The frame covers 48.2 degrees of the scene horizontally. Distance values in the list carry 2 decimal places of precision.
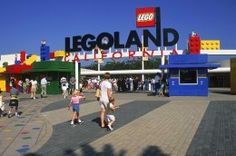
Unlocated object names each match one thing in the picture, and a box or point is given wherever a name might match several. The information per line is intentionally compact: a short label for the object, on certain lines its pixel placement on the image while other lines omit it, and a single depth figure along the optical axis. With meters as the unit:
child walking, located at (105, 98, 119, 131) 7.71
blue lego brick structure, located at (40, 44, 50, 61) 25.78
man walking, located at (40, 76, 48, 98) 18.54
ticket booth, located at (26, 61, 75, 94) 22.04
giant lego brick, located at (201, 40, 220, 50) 34.54
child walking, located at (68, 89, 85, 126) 8.55
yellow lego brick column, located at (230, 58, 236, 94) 18.83
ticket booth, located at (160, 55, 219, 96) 17.55
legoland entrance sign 20.97
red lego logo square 21.57
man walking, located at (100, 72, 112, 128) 7.76
